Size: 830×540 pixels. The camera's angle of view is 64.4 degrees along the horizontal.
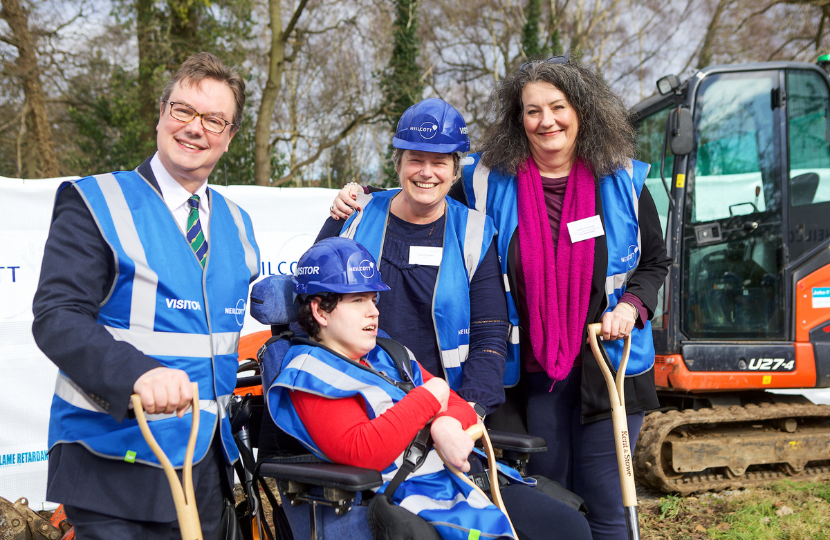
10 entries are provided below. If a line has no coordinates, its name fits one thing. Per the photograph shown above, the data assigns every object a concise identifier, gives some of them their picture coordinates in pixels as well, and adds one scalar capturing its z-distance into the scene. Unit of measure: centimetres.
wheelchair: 198
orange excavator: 494
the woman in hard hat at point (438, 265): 255
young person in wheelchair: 208
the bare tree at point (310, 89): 1309
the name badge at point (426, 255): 260
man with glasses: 162
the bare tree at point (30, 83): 1131
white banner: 457
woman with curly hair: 263
